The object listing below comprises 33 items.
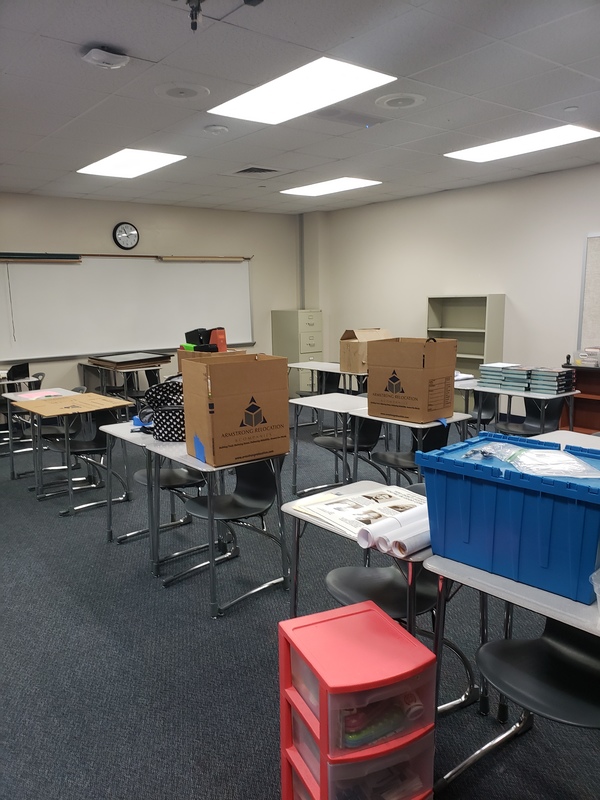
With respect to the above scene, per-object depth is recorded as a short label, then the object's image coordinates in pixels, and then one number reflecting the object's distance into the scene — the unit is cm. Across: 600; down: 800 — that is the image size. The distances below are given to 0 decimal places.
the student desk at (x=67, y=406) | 405
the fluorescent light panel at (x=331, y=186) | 648
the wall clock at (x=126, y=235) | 731
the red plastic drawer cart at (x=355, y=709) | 139
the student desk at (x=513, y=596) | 133
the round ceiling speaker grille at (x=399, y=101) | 361
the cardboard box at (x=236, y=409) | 263
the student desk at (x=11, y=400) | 479
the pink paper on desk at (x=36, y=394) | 476
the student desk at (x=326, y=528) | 174
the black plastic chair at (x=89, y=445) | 424
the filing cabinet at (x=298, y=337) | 852
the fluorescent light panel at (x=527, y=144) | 460
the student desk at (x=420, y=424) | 357
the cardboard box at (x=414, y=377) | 350
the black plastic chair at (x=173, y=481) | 341
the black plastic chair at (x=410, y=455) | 373
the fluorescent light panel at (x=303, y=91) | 322
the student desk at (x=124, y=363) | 664
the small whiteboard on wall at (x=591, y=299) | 586
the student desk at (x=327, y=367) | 596
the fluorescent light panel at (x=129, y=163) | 504
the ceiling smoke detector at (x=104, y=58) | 279
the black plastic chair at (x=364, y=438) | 432
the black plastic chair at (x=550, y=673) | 144
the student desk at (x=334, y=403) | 418
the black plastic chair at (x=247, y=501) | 292
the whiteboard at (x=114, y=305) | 676
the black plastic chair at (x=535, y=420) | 478
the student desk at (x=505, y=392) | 474
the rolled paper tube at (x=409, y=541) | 165
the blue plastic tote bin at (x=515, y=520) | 136
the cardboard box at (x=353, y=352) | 578
